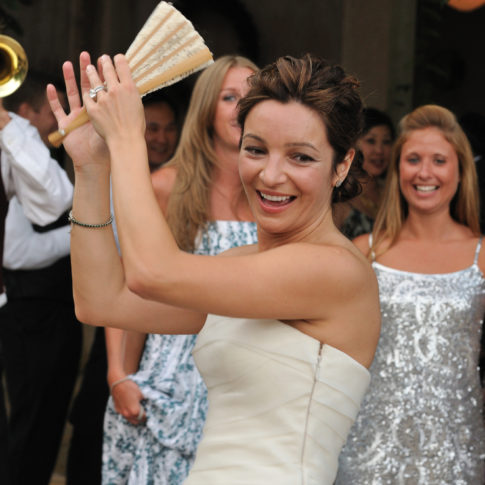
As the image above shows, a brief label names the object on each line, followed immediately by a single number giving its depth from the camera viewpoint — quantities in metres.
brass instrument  7.46
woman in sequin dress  6.79
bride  4.08
